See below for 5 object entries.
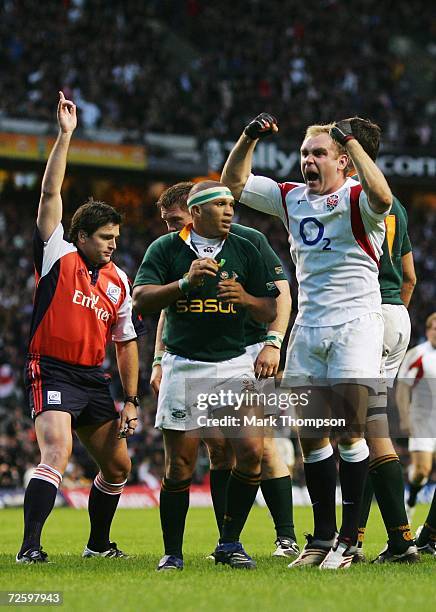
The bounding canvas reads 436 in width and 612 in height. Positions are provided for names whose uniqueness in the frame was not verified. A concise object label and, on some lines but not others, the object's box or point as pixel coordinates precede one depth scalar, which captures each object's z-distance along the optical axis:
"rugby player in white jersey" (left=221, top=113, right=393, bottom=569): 13.60
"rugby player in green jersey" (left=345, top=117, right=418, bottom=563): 14.02
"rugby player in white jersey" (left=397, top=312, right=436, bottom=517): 26.56
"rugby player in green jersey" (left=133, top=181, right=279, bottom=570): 13.49
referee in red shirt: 14.61
